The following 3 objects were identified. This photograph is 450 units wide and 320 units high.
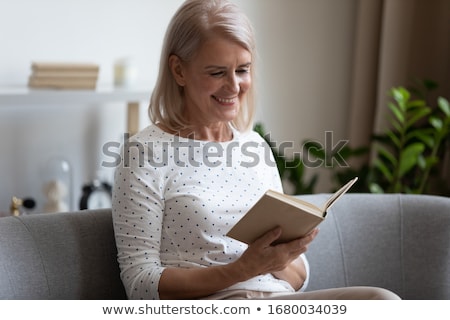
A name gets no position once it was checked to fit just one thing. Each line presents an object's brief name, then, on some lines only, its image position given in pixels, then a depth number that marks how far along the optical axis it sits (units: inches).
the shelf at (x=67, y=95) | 212.4
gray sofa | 159.6
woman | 127.9
